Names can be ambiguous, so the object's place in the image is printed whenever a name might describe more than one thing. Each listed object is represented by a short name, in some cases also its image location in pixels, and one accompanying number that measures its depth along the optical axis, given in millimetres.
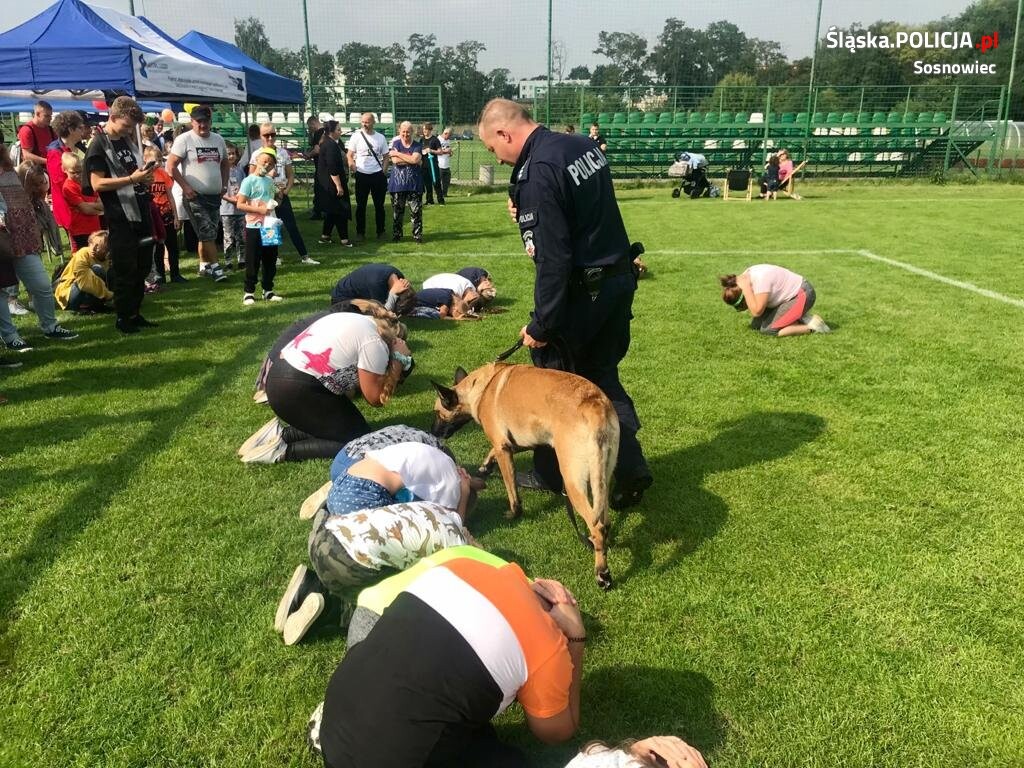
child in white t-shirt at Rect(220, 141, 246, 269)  10312
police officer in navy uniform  3443
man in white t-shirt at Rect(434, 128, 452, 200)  19269
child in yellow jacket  8141
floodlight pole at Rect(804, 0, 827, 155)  25672
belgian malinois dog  3189
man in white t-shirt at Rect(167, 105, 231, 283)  9477
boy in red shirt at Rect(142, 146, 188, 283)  9547
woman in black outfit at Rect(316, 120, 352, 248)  12203
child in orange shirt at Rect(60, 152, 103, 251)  8234
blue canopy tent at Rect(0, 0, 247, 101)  10031
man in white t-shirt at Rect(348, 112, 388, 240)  12633
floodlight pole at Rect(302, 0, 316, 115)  22452
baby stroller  21266
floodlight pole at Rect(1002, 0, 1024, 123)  25138
